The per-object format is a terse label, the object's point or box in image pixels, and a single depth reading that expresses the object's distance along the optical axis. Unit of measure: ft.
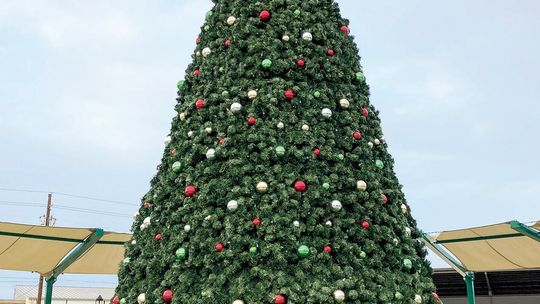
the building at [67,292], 106.18
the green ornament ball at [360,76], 18.43
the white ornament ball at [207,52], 18.24
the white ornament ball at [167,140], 18.53
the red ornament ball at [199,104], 17.25
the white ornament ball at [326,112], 16.65
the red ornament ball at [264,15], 17.69
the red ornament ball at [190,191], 16.24
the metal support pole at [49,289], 28.20
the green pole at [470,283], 28.78
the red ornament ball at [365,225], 15.84
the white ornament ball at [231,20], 18.04
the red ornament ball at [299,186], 15.42
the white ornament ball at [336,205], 15.48
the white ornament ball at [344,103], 17.25
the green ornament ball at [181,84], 19.04
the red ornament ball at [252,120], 16.21
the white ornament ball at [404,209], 17.76
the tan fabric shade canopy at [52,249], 26.63
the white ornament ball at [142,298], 15.77
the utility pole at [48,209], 84.53
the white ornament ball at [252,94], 16.56
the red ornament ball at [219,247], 15.04
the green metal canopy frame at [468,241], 24.53
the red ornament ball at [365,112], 17.90
